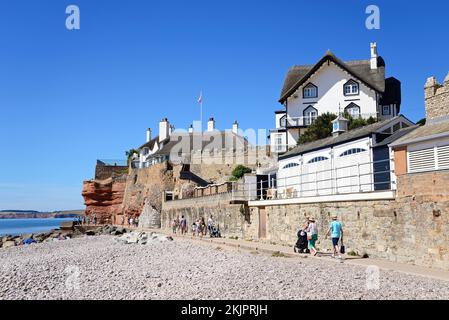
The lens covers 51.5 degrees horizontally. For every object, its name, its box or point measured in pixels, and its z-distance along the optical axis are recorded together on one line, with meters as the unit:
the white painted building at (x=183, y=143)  56.53
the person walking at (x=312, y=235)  14.37
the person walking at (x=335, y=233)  13.09
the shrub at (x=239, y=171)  41.49
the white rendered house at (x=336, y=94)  40.84
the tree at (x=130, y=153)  72.93
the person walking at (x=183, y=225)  30.66
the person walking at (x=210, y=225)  25.77
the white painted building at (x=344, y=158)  15.46
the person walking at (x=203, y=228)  26.76
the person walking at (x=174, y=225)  33.69
